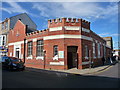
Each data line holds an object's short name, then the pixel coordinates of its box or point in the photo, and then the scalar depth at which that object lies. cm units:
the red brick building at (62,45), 1516
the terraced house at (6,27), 2683
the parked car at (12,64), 1277
